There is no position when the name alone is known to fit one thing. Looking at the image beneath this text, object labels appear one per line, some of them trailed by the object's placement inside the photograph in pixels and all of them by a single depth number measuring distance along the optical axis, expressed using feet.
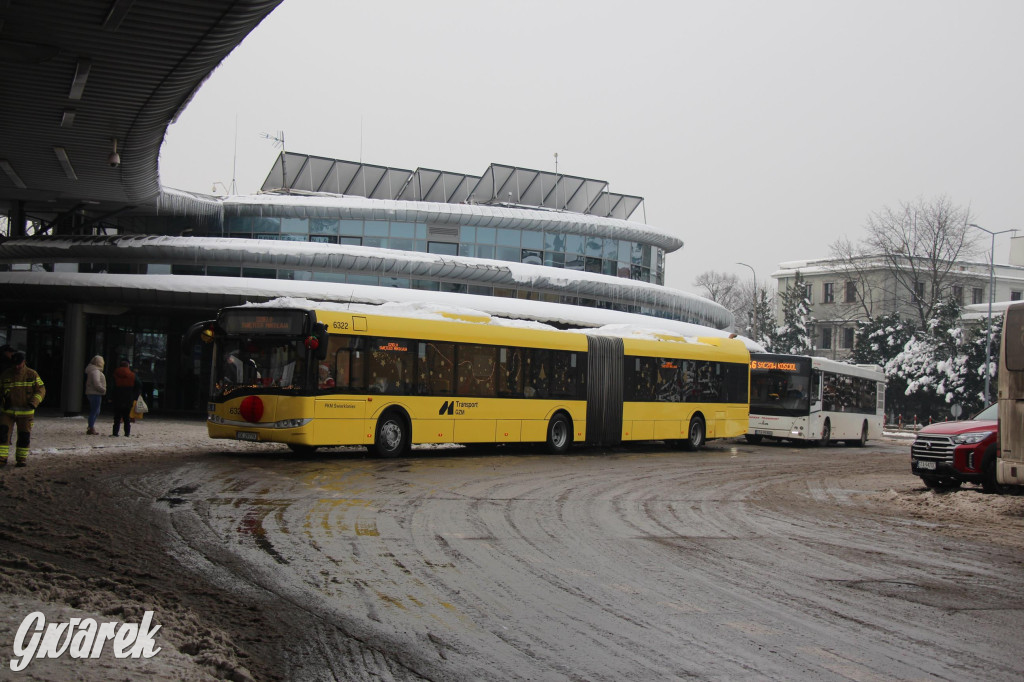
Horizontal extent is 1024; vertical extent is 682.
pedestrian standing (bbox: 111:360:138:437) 71.31
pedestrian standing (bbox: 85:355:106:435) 71.56
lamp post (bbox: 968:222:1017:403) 166.23
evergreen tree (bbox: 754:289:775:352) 321.30
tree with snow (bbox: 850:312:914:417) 229.25
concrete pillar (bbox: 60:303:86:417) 103.30
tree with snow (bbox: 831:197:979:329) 206.90
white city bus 107.86
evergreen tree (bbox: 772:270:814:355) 298.35
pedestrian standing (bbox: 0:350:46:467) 47.88
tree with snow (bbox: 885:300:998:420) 203.62
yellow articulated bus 60.13
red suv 53.98
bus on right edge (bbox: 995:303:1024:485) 45.55
